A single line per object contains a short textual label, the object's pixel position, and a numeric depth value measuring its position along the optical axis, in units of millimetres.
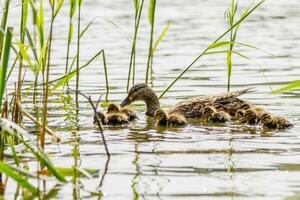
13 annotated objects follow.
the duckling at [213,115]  15633
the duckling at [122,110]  16209
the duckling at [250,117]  15062
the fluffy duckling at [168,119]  15227
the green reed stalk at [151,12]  15445
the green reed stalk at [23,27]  12320
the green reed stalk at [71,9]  14667
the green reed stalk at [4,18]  10711
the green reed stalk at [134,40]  16166
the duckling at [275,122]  14523
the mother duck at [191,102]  16562
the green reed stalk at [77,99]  16814
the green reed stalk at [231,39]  15384
